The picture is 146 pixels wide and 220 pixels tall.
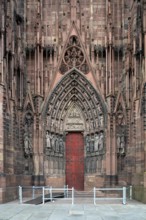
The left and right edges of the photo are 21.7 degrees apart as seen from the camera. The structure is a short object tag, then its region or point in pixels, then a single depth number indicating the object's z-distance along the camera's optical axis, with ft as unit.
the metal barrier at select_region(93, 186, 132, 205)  59.99
